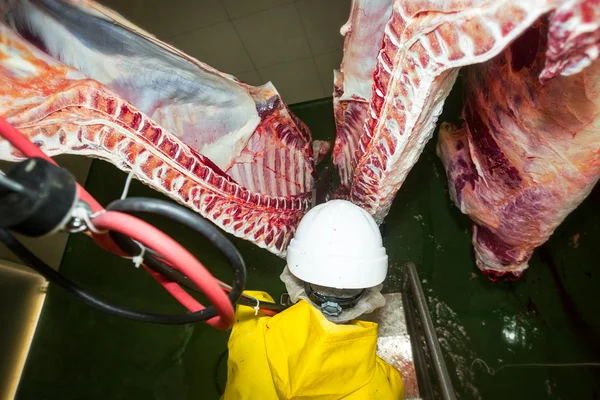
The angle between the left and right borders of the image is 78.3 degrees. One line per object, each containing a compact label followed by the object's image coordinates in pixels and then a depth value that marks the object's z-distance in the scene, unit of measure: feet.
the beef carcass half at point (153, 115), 3.75
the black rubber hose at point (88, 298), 2.41
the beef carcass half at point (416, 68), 2.51
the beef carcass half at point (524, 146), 3.55
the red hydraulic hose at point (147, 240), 1.84
